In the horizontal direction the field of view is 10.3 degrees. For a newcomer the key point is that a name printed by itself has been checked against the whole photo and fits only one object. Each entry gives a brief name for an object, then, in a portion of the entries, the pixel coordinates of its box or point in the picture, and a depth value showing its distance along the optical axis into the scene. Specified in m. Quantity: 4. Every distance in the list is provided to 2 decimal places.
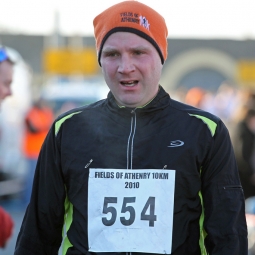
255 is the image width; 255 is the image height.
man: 6.34
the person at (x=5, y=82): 9.06
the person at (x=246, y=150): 17.54
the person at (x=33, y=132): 25.70
